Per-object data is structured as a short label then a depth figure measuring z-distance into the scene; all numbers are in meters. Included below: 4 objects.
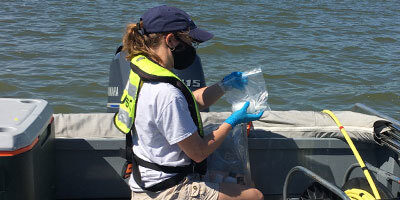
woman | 2.43
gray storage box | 2.51
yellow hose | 2.79
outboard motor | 4.16
